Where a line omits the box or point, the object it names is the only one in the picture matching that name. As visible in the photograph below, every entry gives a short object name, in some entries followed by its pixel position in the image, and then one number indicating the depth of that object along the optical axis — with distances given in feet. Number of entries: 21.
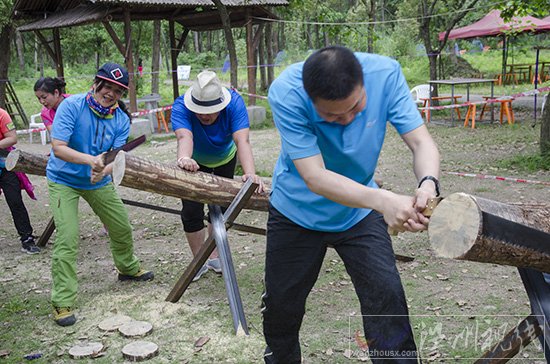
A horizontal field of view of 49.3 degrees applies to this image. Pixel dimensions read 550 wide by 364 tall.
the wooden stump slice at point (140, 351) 11.91
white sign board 91.74
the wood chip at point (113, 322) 13.41
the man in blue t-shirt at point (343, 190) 7.18
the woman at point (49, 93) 19.10
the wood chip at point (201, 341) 12.48
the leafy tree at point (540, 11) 28.43
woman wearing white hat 13.94
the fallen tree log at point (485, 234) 6.81
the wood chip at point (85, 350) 12.19
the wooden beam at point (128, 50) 44.27
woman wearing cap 13.61
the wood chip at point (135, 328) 13.02
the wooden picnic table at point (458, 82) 45.26
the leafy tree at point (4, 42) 52.77
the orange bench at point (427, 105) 48.38
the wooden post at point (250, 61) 49.49
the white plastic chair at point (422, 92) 54.08
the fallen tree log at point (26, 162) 17.19
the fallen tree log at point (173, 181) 12.71
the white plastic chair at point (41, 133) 46.11
